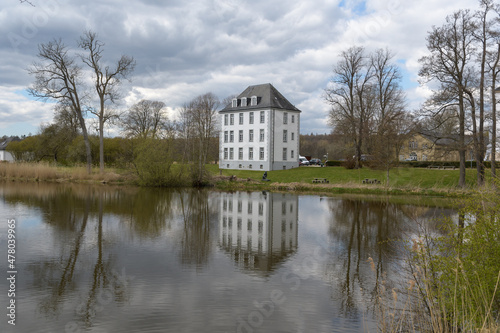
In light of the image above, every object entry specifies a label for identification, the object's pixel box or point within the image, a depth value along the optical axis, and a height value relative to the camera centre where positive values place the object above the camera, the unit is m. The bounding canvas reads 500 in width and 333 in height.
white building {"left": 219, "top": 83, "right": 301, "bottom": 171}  50.59 +4.44
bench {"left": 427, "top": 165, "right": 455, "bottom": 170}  41.96 -0.22
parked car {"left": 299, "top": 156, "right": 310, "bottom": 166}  65.44 +0.23
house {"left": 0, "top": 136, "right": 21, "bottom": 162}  81.41 +3.13
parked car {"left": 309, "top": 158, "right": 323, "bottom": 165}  68.62 +0.27
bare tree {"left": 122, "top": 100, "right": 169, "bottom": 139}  63.22 +7.72
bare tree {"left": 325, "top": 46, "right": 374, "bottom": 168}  42.88 +6.86
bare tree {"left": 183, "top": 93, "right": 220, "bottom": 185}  31.55 +4.19
